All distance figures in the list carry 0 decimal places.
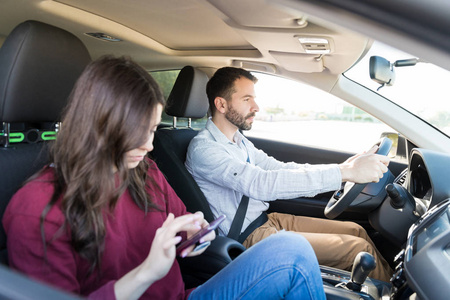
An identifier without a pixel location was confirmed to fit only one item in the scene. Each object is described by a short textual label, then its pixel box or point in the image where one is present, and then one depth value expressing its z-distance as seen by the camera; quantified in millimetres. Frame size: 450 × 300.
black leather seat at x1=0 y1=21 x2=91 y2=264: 1204
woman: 930
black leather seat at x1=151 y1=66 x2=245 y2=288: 1540
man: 1696
